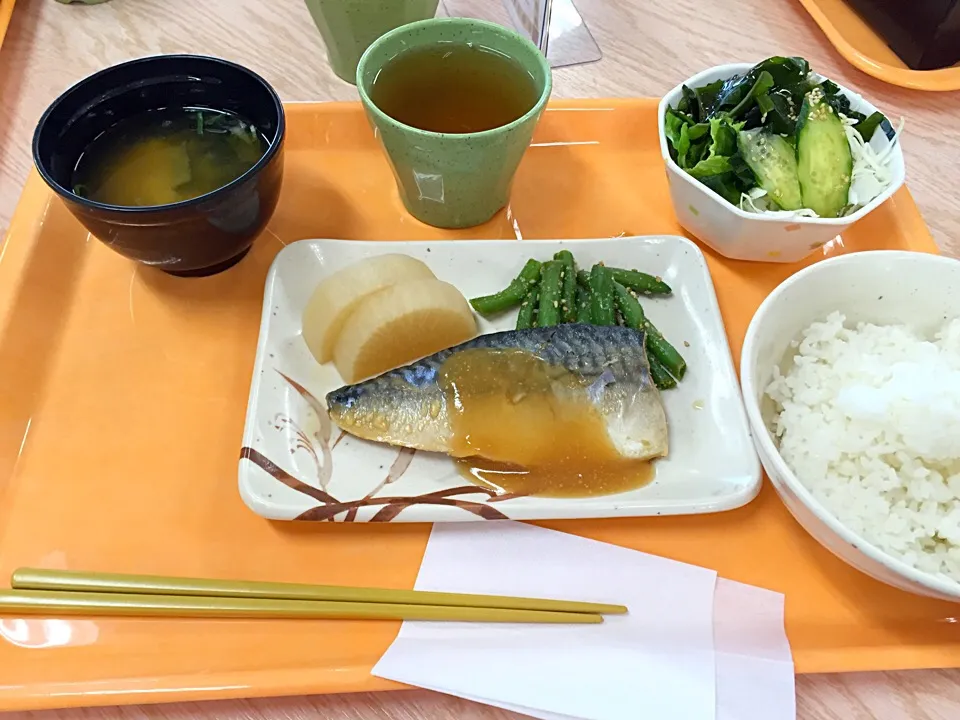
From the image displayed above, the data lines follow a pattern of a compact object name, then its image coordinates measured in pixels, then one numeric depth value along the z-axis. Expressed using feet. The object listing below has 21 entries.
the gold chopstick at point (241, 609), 0.95
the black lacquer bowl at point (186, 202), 1.10
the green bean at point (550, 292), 1.22
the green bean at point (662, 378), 1.17
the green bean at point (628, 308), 1.22
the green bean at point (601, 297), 1.23
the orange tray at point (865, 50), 1.62
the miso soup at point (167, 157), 1.20
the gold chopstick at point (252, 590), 0.96
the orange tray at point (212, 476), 0.95
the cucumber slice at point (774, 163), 1.26
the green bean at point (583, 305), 1.25
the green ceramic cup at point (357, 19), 1.47
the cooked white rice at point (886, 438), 0.97
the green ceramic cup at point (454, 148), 1.19
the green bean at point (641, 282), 1.26
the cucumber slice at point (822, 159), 1.25
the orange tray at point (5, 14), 1.69
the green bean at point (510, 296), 1.25
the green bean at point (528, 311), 1.23
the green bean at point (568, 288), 1.24
